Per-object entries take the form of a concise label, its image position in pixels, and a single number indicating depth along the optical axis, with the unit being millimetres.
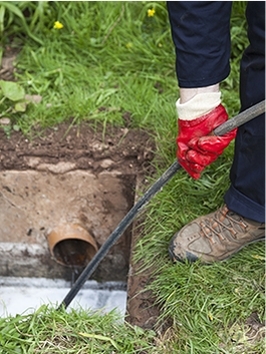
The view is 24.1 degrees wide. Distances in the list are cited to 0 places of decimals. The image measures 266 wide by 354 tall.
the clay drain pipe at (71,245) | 3086
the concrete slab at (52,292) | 3225
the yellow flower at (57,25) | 3307
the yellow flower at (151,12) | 3349
